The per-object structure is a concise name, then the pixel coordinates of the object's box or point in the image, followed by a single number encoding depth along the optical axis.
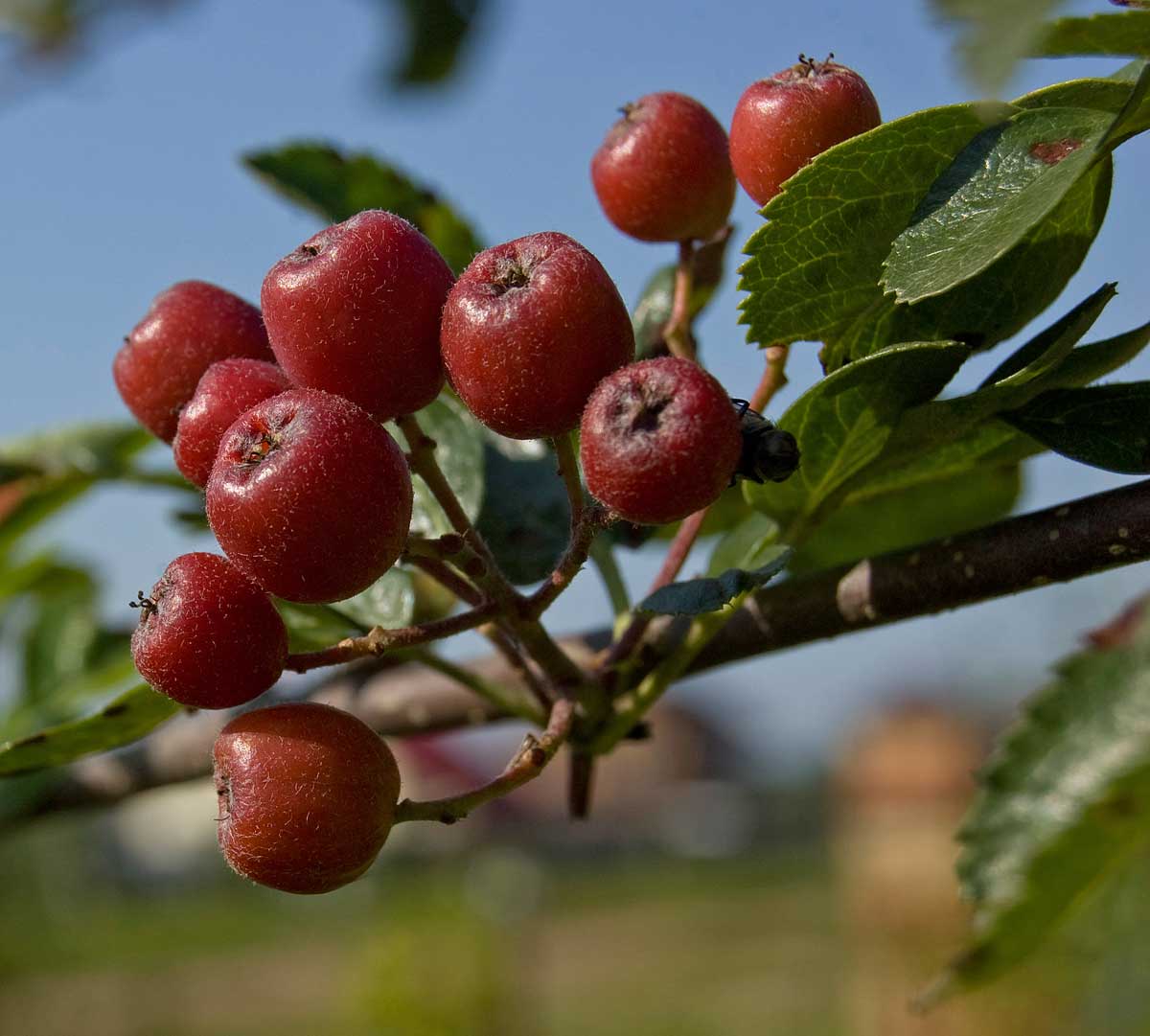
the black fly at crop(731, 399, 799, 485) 0.14
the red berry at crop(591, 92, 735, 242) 0.16
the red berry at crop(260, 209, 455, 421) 0.14
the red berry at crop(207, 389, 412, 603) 0.13
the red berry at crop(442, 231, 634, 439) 0.13
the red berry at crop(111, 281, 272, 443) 0.15
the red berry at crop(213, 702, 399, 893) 0.14
